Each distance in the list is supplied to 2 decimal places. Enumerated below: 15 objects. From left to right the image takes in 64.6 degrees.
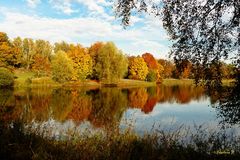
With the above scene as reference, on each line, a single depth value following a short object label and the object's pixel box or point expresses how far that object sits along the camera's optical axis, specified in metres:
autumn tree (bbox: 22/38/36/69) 48.62
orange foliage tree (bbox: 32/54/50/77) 43.44
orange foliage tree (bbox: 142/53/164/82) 52.82
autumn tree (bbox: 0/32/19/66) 36.58
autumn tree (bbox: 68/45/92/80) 39.14
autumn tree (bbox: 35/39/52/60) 58.31
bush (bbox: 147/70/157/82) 48.60
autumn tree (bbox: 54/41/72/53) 64.97
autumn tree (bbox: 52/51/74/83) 36.32
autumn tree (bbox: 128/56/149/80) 46.83
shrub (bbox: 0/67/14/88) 31.84
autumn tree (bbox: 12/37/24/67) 40.56
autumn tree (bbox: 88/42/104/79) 40.64
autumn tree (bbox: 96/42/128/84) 37.00
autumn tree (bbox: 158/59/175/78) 58.13
